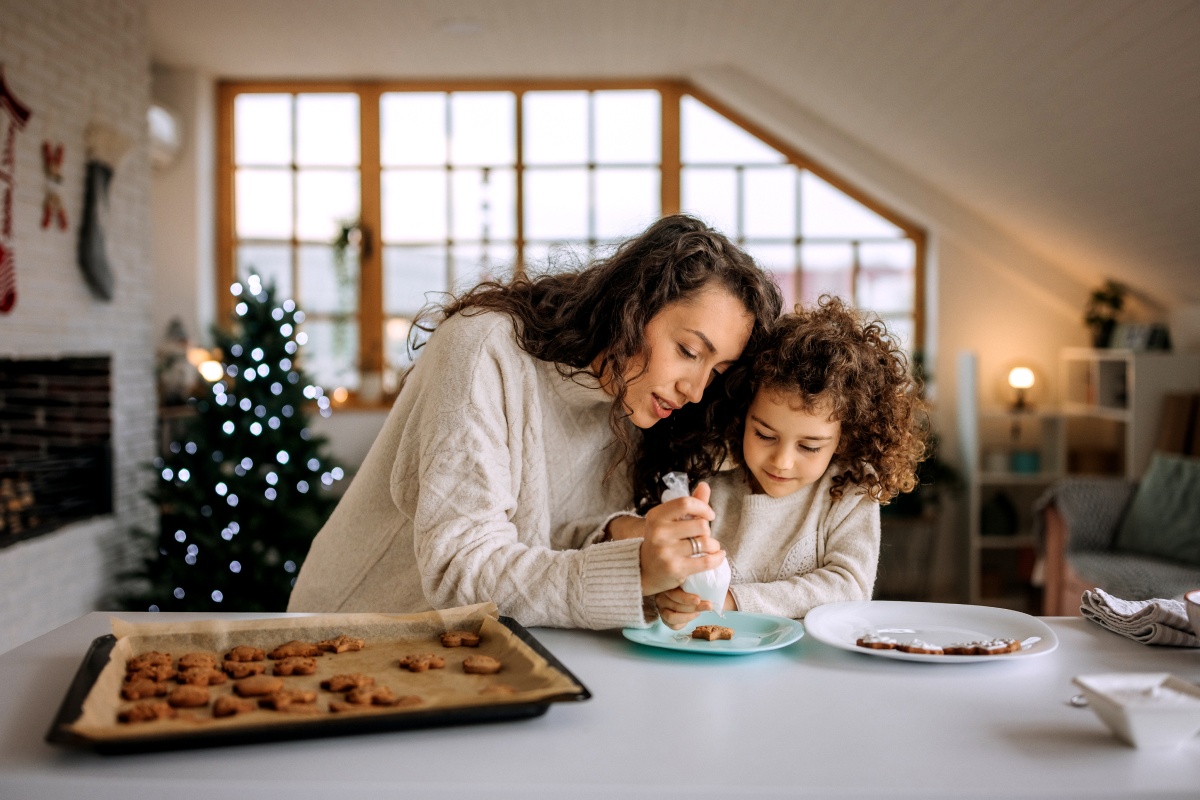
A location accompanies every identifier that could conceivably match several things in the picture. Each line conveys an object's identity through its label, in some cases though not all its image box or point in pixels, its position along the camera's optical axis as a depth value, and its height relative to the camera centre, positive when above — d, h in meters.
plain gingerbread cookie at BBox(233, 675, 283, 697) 1.02 -0.28
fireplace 3.81 -0.19
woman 1.34 -0.07
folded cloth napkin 1.29 -0.28
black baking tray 0.90 -0.30
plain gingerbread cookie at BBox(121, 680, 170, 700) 1.03 -0.29
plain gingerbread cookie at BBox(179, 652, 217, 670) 1.10 -0.28
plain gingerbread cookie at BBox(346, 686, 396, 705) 0.99 -0.28
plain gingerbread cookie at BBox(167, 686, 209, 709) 1.00 -0.29
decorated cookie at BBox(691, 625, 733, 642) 1.31 -0.30
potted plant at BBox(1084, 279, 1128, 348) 5.21 +0.39
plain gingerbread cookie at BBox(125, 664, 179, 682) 1.08 -0.28
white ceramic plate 1.34 -0.30
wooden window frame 5.76 +1.24
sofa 3.90 -0.57
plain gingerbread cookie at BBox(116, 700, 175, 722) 0.95 -0.29
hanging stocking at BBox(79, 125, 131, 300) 3.96 +0.69
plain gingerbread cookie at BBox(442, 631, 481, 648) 1.21 -0.28
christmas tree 4.12 -0.37
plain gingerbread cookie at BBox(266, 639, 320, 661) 1.16 -0.28
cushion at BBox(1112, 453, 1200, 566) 4.02 -0.47
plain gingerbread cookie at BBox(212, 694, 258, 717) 0.97 -0.29
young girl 1.63 -0.09
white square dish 0.95 -0.28
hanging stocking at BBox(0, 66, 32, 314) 3.44 +0.68
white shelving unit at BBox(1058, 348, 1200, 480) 4.70 -0.03
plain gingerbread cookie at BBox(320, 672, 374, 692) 1.05 -0.29
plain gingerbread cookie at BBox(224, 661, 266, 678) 1.09 -0.29
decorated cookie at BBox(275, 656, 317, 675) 1.10 -0.28
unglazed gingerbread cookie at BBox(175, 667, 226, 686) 1.05 -0.28
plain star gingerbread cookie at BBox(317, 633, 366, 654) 1.19 -0.28
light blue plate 1.26 -0.30
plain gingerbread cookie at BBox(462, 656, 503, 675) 1.11 -0.29
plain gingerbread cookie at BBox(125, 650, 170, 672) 1.10 -0.28
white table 0.88 -0.32
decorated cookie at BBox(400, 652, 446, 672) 1.12 -0.29
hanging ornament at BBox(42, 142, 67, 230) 3.72 +0.73
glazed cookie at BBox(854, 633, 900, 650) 1.24 -0.29
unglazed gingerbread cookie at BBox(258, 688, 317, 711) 0.98 -0.29
